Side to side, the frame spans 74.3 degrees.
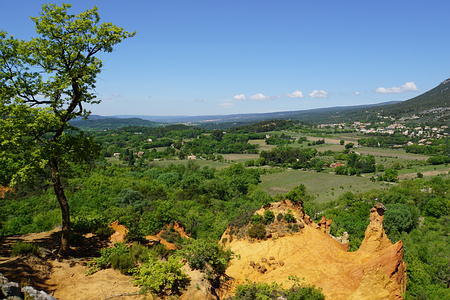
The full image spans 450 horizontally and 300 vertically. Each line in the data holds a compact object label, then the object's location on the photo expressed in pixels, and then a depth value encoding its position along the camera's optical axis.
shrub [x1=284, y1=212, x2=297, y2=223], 27.02
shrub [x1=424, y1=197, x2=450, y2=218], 65.12
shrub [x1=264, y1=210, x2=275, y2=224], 27.28
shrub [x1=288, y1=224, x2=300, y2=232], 26.28
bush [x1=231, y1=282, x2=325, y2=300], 15.12
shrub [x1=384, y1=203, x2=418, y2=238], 57.03
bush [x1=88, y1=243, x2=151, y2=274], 15.12
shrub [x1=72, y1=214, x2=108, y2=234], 20.44
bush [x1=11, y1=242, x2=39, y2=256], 15.06
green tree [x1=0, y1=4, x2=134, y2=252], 12.71
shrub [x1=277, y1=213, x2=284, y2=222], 27.27
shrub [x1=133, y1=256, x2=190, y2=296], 12.88
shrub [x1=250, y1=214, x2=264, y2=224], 27.38
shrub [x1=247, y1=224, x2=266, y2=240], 25.68
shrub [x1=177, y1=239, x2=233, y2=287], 15.66
